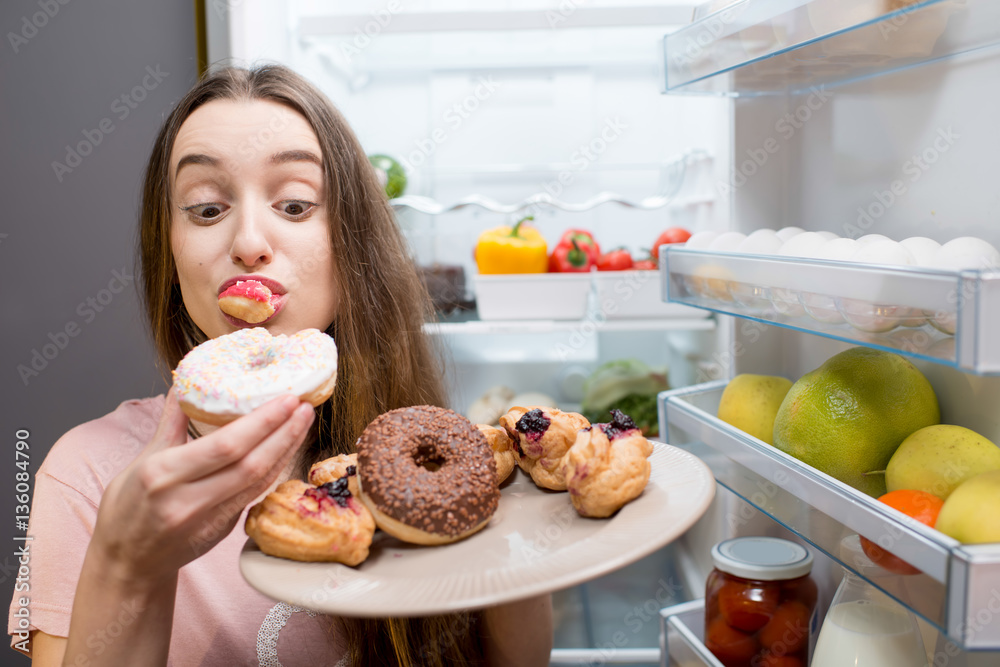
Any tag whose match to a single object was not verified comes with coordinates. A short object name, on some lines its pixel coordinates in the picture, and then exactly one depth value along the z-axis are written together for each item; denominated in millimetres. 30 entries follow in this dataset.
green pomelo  838
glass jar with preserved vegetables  1062
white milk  892
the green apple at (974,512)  608
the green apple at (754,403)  1051
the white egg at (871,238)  817
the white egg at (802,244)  886
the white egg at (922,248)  751
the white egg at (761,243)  998
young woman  761
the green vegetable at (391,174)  2021
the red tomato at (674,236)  1833
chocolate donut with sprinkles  634
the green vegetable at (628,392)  1966
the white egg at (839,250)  802
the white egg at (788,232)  1052
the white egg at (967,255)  692
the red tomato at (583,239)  1963
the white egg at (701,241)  1146
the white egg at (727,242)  1070
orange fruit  692
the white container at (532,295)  1861
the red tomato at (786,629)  1062
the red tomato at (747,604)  1065
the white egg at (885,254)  741
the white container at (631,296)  1813
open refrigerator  763
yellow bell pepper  1899
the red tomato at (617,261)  1883
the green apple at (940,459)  723
